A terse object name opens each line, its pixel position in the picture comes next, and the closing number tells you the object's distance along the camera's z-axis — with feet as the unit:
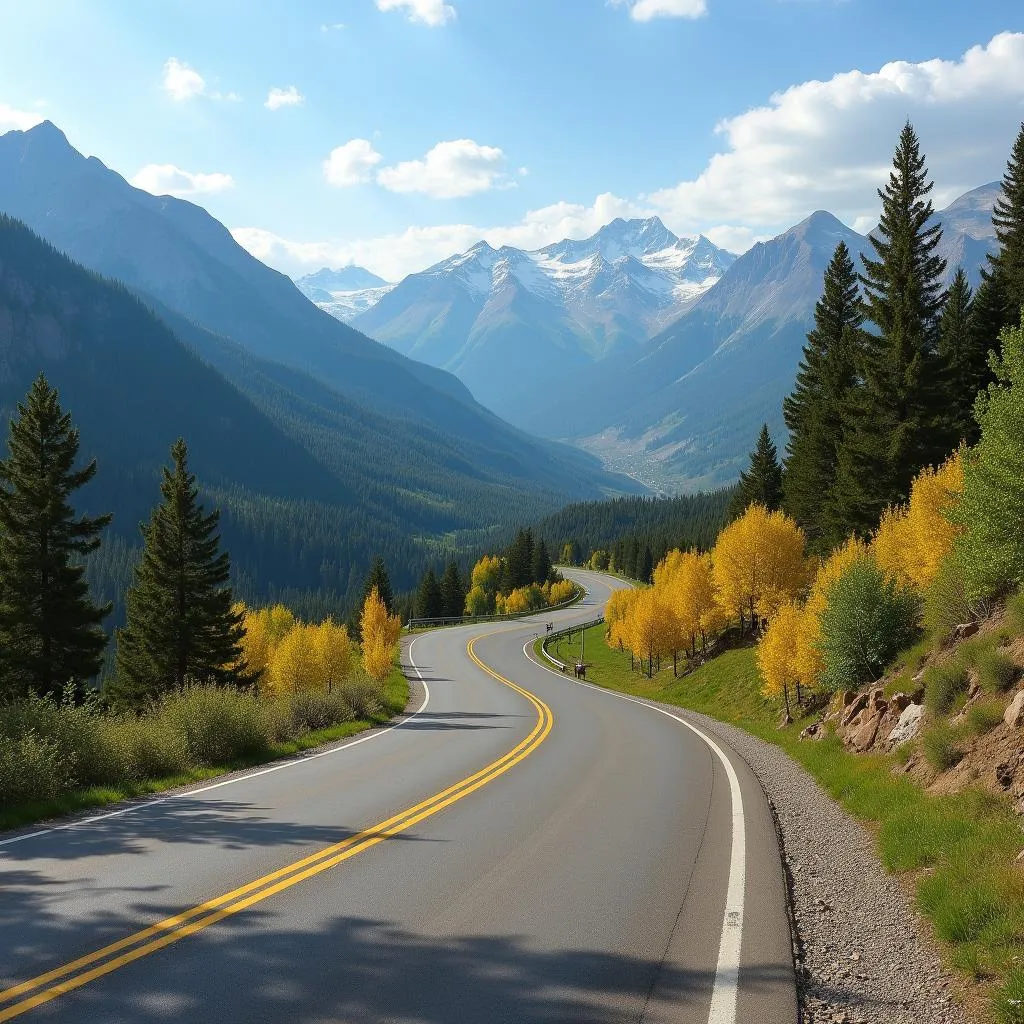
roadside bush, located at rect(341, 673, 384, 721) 82.48
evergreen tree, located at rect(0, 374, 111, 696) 89.04
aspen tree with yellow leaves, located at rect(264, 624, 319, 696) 138.21
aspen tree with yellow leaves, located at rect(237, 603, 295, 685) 191.62
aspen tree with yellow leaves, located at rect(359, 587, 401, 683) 161.17
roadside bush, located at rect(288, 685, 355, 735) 68.08
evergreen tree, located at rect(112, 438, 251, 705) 113.50
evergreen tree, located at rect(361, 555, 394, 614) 259.80
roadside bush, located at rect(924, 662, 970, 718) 40.65
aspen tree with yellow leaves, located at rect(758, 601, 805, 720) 94.12
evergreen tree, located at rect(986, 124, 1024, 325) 118.21
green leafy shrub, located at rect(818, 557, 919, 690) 62.90
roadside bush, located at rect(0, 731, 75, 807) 34.12
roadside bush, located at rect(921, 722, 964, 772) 35.14
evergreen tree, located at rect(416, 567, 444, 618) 329.72
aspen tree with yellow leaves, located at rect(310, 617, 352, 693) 137.18
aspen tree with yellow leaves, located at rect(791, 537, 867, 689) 83.35
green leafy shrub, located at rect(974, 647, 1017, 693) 36.70
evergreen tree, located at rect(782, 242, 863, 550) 132.77
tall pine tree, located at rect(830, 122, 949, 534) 103.24
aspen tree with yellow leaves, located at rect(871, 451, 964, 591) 79.05
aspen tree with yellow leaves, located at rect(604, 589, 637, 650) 240.32
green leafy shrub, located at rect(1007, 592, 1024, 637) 39.58
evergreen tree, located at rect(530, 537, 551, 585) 428.56
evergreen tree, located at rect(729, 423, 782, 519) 197.77
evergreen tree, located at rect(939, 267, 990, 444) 104.06
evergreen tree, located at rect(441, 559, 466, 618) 339.98
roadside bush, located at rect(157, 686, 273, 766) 49.22
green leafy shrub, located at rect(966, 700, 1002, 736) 34.12
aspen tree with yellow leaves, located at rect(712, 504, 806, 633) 144.56
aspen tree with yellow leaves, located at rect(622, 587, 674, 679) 189.16
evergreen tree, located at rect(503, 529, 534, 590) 418.31
